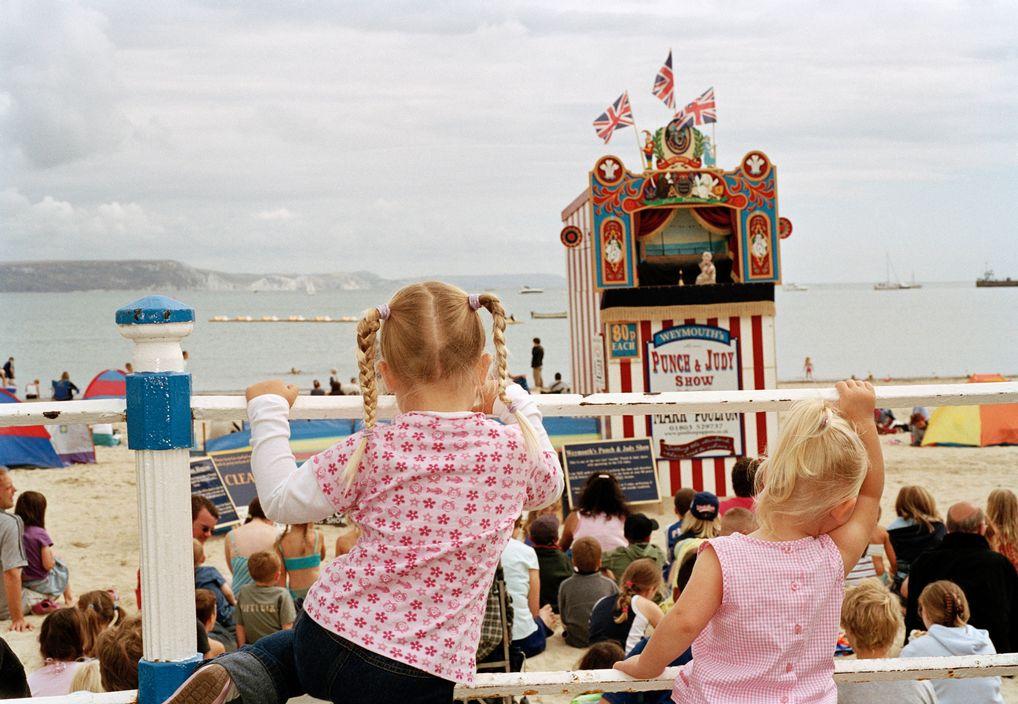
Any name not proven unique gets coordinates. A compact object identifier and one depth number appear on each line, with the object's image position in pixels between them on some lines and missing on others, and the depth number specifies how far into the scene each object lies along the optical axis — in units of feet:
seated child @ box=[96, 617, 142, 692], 10.38
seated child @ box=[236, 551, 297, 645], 15.99
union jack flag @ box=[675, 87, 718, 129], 39.86
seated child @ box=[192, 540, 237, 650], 16.71
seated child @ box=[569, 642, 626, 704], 12.60
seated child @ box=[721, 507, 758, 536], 13.29
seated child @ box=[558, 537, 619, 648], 18.83
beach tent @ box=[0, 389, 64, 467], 47.34
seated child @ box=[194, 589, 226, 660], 14.42
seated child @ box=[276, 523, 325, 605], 18.24
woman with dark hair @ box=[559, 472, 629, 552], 23.50
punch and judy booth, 37.96
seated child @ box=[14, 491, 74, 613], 22.84
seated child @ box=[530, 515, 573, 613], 20.06
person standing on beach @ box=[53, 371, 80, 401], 72.43
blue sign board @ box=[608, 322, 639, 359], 38.37
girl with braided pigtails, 6.65
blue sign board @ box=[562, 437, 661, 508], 35.81
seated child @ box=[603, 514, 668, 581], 19.65
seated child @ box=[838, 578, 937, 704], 10.45
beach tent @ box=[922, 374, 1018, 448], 49.88
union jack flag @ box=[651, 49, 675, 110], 47.60
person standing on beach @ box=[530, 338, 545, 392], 94.27
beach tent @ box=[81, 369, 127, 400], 50.19
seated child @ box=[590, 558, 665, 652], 12.60
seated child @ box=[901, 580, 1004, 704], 12.20
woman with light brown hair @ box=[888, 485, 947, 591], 18.94
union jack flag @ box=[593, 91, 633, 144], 47.14
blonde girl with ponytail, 6.84
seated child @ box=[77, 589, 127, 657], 14.21
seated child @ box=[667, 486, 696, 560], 21.74
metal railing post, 7.75
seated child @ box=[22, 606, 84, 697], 13.21
